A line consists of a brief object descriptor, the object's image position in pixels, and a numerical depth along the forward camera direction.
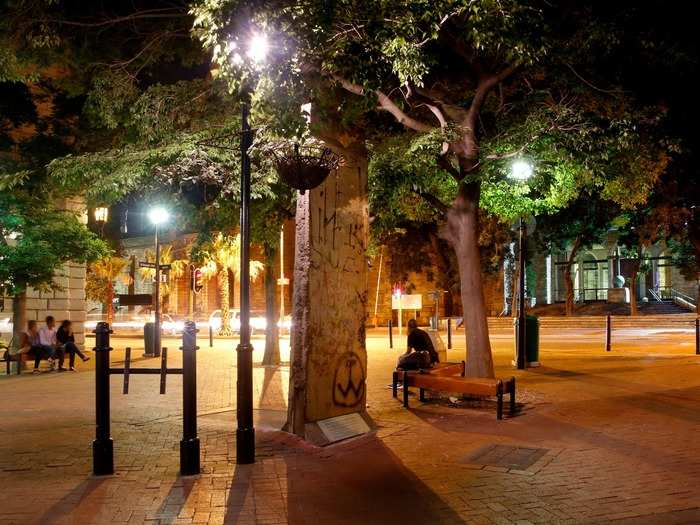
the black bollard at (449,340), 25.84
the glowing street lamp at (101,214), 26.30
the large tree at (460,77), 8.33
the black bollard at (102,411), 7.03
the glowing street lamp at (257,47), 8.12
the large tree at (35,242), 16.25
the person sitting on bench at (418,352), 11.88
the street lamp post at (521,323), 16.77
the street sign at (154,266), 23.68
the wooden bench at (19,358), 17.23
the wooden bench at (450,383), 9.84
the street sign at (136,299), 22.31
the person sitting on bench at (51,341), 17.95
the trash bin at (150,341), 23.72
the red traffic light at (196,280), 31.67
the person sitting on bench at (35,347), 17.73
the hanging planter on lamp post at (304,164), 8.07
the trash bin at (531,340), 17.08
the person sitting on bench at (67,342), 18.12
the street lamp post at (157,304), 22.37
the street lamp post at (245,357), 7.52
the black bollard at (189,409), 7.04
